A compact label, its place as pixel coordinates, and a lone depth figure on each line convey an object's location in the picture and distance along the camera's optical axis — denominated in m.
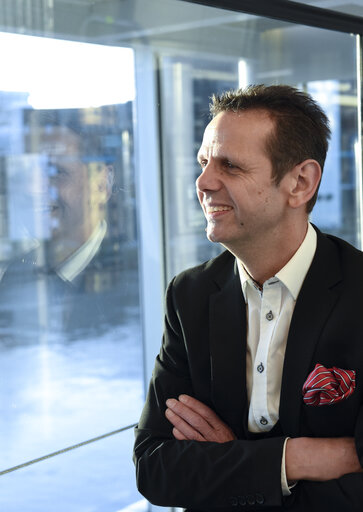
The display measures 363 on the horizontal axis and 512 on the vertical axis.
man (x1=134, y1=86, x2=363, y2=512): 1.98
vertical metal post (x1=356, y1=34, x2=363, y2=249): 3.98
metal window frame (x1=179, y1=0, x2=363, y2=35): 2.86
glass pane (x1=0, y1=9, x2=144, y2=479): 3.08
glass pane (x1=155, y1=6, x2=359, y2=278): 3.79
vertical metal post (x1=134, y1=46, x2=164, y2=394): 3.68
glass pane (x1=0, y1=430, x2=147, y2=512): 3.27
